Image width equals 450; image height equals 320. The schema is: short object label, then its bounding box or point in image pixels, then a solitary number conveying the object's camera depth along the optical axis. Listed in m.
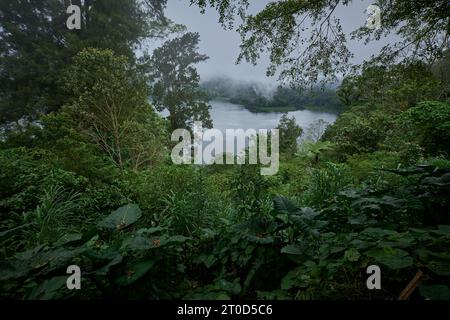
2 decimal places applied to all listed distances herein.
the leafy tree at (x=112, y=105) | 7.76
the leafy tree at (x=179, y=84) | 14.27
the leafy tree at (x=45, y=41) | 10.42
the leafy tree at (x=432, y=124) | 7.38
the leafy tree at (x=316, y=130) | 21.60
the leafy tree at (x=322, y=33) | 3.97
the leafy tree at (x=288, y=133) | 18.67
